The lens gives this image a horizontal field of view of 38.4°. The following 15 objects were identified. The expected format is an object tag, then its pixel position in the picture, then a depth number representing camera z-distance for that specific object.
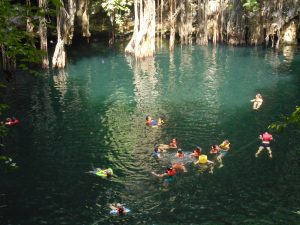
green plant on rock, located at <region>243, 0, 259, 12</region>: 50.78
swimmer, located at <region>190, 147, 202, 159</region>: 22.92
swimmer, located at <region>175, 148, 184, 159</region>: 23.31
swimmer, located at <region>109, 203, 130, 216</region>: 17.91
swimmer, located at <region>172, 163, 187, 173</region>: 21.97
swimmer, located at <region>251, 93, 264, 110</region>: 31.24
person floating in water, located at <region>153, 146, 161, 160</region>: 23.79
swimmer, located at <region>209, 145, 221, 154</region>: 23.44
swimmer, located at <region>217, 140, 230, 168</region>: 23.54
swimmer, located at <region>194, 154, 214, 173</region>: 22.31
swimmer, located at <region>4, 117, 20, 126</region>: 28.34
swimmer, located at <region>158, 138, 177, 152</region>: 24.59
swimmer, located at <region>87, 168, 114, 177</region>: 21.34
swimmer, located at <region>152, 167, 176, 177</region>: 21.17
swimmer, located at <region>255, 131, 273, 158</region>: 23.91
